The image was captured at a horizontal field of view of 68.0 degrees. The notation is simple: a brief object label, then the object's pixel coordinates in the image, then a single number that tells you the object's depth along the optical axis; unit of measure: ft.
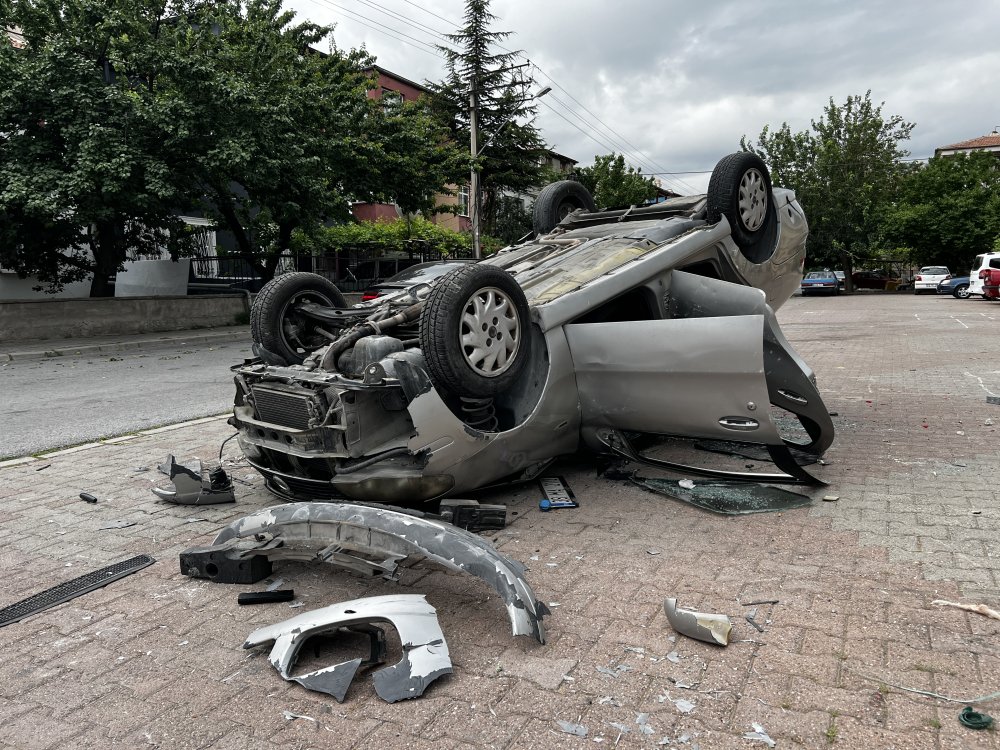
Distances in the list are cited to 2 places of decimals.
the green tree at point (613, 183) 146.87
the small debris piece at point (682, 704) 7.80
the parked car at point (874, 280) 139.12
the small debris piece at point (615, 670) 8.56
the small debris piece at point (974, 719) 7.28
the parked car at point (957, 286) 99.91
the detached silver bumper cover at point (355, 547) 9.46
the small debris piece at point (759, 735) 7.22
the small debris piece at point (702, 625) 9.12
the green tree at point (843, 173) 134.72
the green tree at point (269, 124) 49.29
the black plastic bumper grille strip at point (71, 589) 10.68
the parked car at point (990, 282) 84.43
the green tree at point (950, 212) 122.21
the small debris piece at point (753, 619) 9.46
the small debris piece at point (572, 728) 7.48
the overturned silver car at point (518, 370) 12.82
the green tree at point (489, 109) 121.49
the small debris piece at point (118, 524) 14.28
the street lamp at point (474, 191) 92.17
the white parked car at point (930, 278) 114.73
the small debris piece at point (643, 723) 7.47
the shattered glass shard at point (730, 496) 14.20
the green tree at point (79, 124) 44.50
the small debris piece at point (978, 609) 9.55
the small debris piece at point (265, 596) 10.71
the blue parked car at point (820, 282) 118.73
